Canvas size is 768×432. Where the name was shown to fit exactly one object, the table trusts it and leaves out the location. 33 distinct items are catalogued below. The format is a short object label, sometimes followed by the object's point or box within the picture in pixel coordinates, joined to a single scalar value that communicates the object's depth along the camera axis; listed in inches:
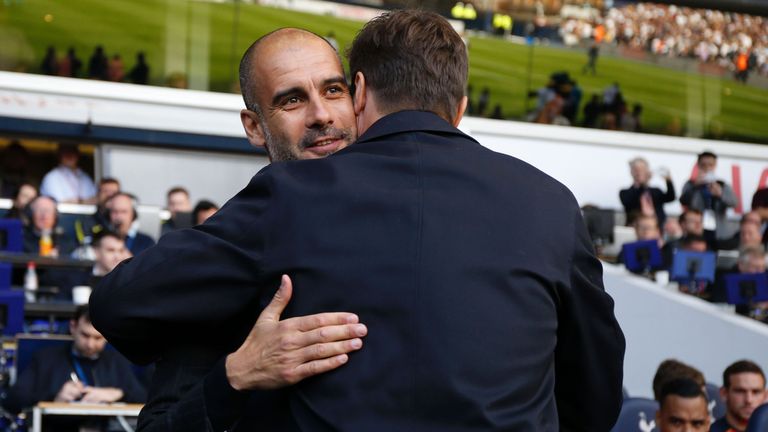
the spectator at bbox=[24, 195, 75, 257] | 440.1
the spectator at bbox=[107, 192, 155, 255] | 429.7
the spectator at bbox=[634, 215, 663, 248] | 507.8
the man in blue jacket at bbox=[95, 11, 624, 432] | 83.1
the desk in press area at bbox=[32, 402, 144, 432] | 285.3
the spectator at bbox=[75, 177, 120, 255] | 453.9
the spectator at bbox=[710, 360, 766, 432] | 279.6
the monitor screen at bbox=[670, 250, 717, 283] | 486.0
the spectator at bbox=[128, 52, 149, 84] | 669.9
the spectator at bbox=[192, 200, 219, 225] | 399.5
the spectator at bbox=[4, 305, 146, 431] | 302.4
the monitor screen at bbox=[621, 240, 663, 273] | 505.0
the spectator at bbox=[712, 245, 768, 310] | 459.5
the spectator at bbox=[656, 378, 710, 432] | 235.6
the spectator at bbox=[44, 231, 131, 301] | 378.6
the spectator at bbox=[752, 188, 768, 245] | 560.7
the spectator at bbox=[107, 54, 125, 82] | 669.3
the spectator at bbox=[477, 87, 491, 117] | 716.7
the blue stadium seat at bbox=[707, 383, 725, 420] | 310.7
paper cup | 374.0
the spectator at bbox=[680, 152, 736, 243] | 577.0
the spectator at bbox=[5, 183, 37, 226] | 458.0
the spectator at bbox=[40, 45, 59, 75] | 658.2
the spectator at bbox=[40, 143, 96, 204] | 551.5
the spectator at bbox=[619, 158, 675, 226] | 581.0
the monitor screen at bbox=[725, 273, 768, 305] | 453.1
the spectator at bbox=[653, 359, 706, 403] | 252.5
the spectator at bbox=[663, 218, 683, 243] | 538.6
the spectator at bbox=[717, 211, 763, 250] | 513.3
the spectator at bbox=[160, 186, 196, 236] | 442.6
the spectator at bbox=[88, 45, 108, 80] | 667.4
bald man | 84.4
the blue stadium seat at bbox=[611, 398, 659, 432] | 255.9
